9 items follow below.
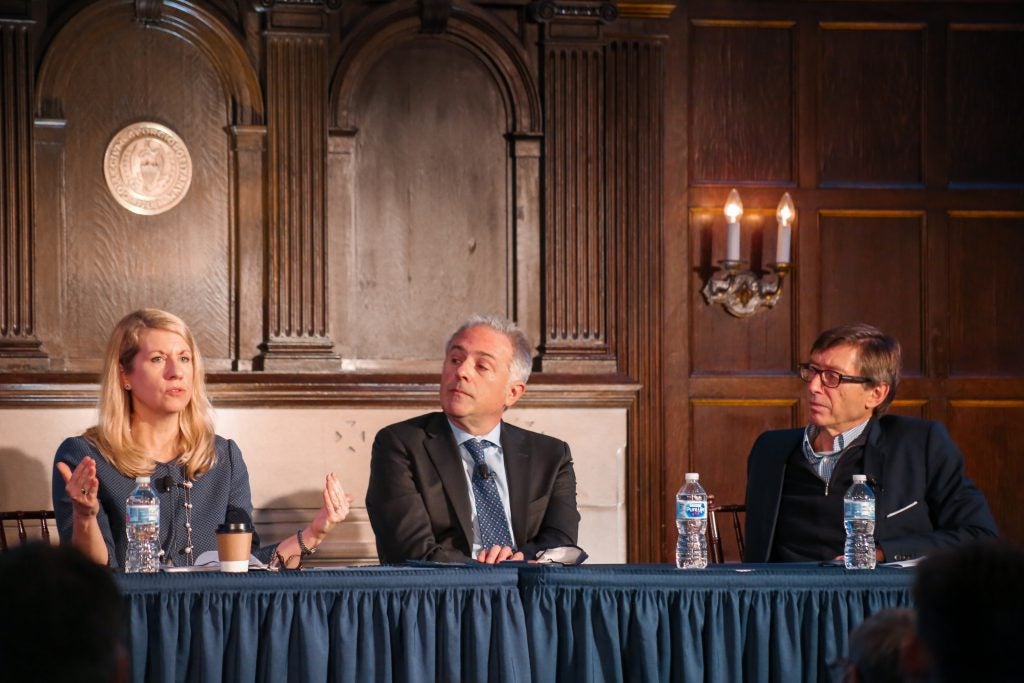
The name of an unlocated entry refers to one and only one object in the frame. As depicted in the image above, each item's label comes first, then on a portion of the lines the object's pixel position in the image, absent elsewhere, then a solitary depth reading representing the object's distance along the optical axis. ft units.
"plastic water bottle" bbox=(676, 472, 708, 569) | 23.08
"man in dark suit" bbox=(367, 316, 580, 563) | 24.47
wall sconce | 37.63
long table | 18.78
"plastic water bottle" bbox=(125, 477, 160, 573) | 21.89
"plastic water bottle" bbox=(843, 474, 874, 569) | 22.81
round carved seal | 36.22
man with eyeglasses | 25.04
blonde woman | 24.09
